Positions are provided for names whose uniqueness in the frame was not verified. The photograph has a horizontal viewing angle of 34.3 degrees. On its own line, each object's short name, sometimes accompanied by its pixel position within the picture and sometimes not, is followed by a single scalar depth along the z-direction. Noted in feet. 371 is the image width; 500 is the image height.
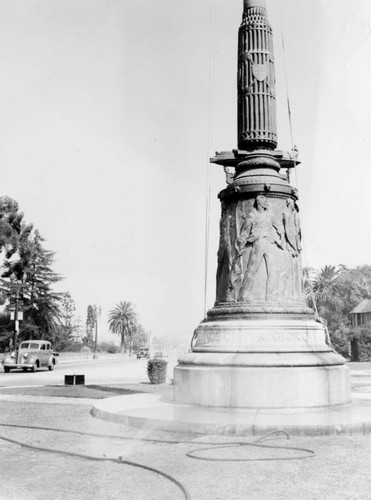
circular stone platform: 28.17
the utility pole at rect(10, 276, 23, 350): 134.47
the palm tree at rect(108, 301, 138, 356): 454.81
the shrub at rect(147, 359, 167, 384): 73.31
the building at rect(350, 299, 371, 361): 156.66
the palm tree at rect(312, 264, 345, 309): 259.39
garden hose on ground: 20.43
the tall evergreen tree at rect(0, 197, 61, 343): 174.95
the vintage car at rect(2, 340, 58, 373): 115.55
